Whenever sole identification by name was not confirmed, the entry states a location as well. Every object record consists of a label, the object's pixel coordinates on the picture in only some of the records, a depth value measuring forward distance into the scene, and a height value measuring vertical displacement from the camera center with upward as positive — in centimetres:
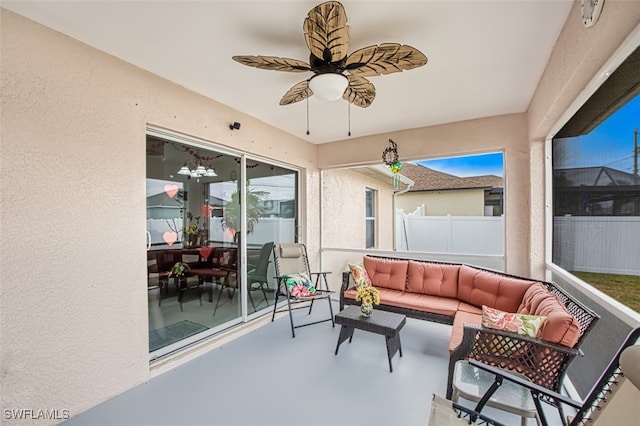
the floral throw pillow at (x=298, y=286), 368 -97
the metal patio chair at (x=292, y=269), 362 -82
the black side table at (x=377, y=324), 259 -106
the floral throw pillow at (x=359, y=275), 374 -84
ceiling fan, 161 +106
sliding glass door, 280 -28
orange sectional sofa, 176 -88
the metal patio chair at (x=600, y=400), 103 -83
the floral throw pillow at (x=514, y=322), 190 -78
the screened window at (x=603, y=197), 164 +12
